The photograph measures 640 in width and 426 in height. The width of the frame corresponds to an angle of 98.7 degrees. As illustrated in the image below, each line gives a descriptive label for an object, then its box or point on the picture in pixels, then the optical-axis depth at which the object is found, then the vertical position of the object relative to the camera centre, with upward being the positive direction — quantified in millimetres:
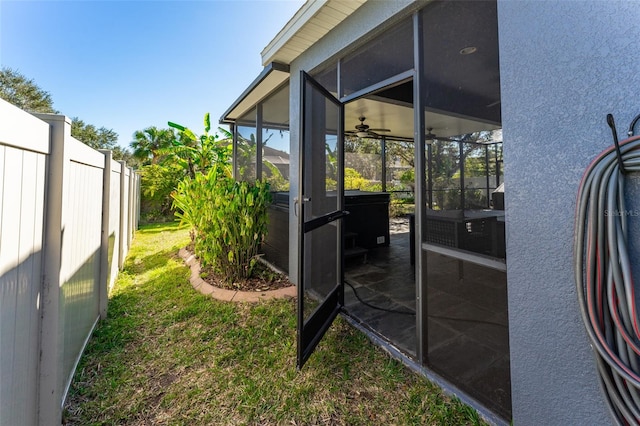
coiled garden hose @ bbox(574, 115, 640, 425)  978 -219
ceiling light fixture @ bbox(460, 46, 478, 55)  1846 +1164
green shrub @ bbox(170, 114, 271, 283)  3703 +0
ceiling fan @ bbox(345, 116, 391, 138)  5712 +2089
